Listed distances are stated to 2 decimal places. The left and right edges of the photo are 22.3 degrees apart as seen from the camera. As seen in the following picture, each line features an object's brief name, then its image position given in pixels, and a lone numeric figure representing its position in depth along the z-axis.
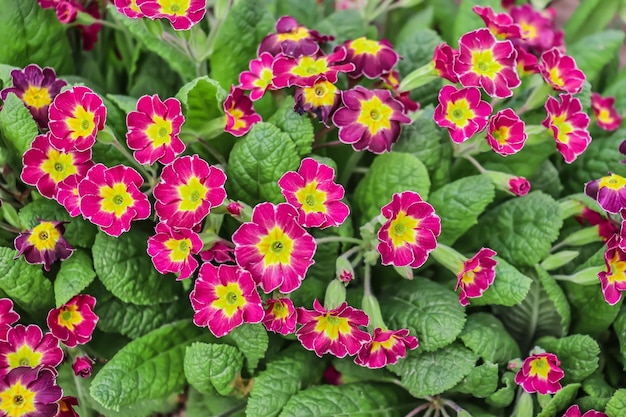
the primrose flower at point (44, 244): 0.59
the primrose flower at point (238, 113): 0.61
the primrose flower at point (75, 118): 0.58
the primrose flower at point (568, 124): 0.62
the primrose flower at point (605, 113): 0.68
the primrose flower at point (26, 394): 0.57
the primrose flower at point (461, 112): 0.60
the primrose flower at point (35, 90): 0.61
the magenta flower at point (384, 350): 0.59
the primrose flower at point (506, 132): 0.60
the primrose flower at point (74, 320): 0.60
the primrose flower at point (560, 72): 0.62
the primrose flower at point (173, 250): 0.58
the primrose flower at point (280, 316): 0.58
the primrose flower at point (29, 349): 0.59
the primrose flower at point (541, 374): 0.60
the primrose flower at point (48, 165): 0.60
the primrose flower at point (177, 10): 0.59
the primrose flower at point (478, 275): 0.60
